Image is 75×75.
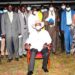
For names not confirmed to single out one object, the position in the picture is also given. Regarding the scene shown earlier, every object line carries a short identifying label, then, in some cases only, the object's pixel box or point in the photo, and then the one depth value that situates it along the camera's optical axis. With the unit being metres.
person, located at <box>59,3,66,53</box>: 6.15
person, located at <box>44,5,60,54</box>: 6.04
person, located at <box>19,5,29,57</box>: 5.89
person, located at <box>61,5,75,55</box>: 6.06
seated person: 4.79
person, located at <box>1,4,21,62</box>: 5.71
